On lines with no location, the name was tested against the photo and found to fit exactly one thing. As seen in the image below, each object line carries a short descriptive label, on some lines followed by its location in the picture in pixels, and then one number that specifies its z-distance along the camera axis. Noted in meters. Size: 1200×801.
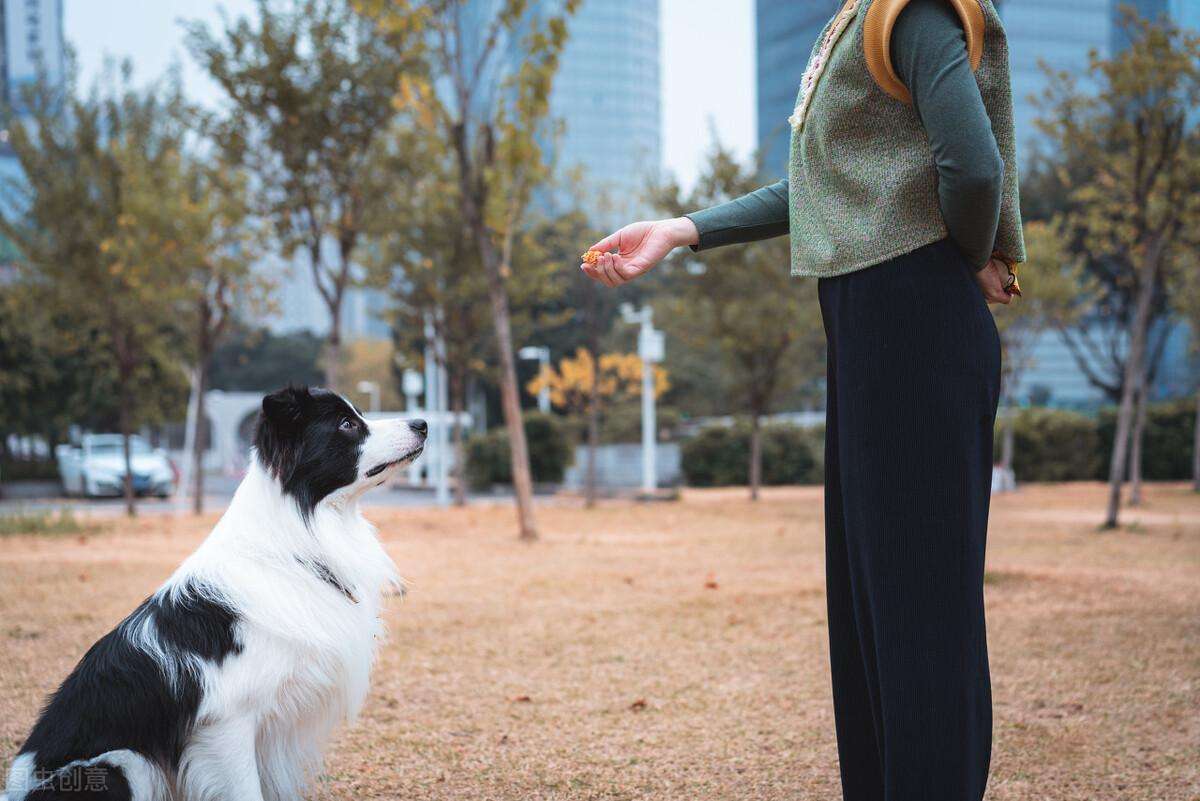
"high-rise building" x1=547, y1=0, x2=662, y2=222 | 116.44
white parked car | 22.78
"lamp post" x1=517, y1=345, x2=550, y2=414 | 26.80
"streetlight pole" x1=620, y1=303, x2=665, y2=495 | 19.75
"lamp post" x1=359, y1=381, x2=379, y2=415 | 44.47
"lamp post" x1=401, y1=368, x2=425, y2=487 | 25.69
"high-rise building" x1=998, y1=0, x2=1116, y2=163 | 58.03
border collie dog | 2.36
